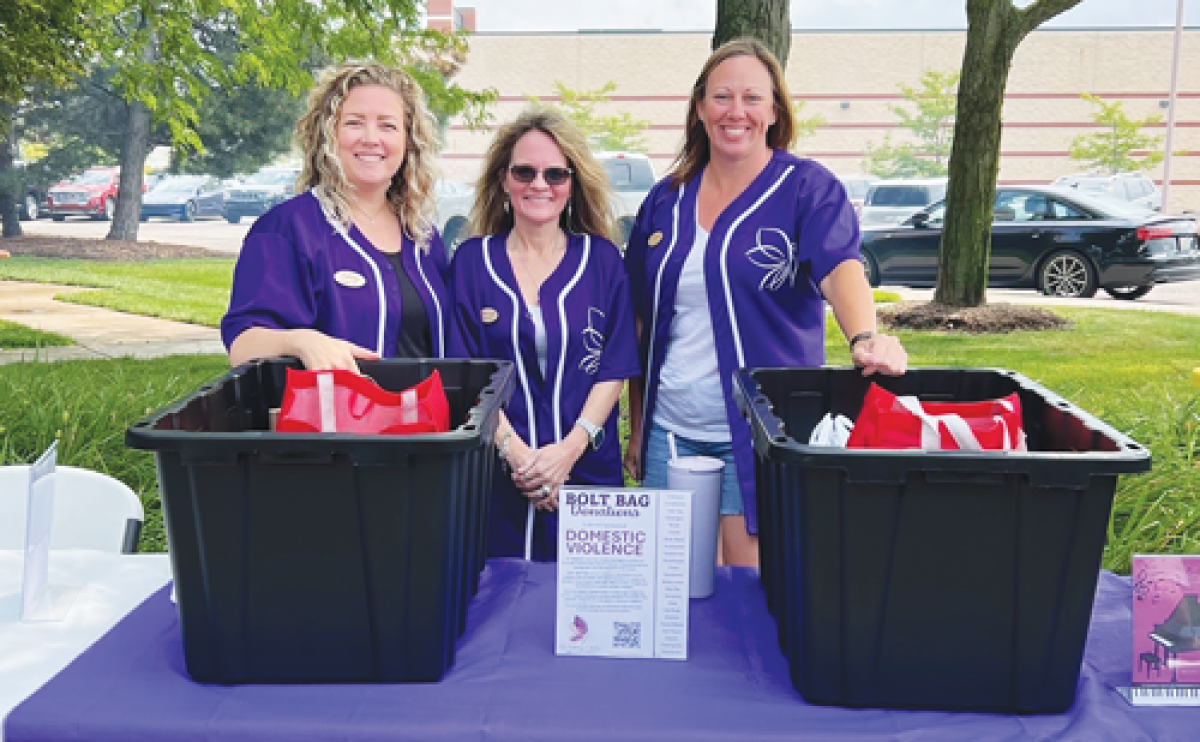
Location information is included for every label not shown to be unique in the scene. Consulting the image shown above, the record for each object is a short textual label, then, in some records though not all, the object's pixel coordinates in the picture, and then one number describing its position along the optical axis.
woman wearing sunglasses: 2.19
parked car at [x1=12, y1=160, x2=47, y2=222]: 18.03
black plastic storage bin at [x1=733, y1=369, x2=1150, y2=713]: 1.20
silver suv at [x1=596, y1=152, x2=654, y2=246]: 12.81
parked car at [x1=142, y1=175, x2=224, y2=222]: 24.50
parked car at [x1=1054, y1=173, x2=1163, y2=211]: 19.66
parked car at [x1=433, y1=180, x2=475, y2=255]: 11.74
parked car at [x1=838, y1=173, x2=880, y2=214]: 22.33
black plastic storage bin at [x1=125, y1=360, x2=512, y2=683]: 1.23
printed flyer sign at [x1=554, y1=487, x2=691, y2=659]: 1.38
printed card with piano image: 1.31
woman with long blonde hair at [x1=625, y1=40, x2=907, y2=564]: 2.18
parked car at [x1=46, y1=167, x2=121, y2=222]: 21.69
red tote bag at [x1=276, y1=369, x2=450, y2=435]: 1.48
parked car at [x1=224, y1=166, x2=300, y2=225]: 24.30
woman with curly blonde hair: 1.97
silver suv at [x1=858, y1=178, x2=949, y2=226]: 15.01
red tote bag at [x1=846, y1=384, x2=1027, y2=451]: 1.33
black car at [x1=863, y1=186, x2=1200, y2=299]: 10.40
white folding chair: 2.29
